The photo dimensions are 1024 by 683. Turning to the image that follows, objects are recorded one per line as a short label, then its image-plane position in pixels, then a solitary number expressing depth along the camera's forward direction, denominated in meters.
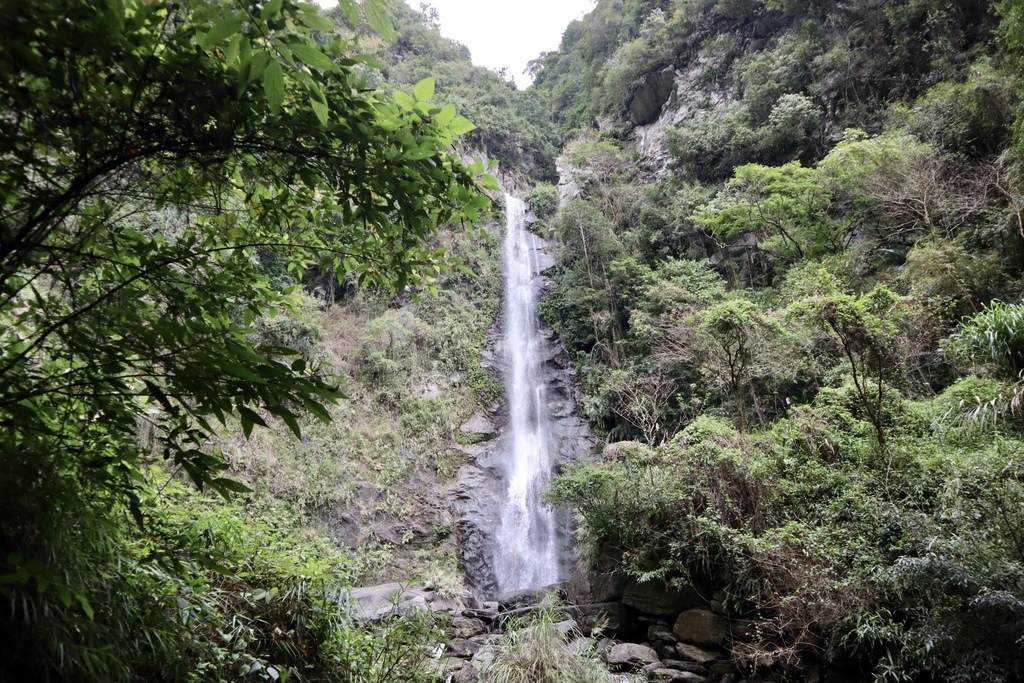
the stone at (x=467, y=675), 5.24
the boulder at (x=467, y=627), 7.99
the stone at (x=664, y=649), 6.26
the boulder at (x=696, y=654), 5.93
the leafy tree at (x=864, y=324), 6.05
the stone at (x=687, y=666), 5.86
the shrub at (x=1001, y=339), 4.96
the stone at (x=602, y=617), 7.11
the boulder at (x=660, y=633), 6.43
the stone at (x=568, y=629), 5.57
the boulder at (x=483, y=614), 8.79
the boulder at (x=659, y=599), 6.50
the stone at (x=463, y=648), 6.79
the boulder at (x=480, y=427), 14.14
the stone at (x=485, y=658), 5.20
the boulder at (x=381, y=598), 7.66
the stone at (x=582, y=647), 5.28
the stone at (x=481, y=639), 7.43
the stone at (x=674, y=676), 5.63
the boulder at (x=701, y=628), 6.05
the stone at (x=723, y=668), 5.72
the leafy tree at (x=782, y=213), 10.96
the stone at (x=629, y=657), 5.93
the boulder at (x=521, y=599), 9.05
